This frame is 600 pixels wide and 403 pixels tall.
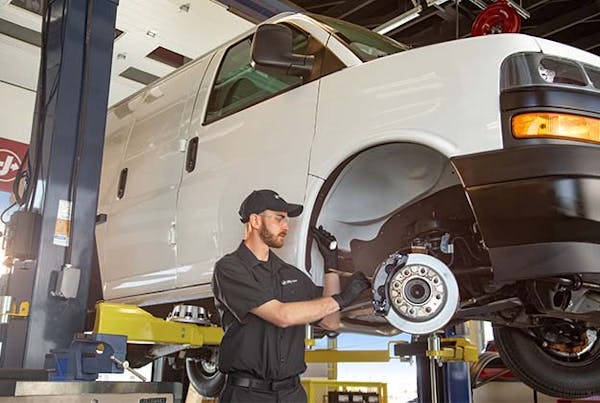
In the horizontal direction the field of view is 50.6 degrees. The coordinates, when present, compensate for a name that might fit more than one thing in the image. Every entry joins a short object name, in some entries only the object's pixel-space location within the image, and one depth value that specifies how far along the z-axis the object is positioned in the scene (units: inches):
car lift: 107.2
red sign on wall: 306.2
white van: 82.0
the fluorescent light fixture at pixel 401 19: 242.7
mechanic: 102.0
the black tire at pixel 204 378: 167.0
